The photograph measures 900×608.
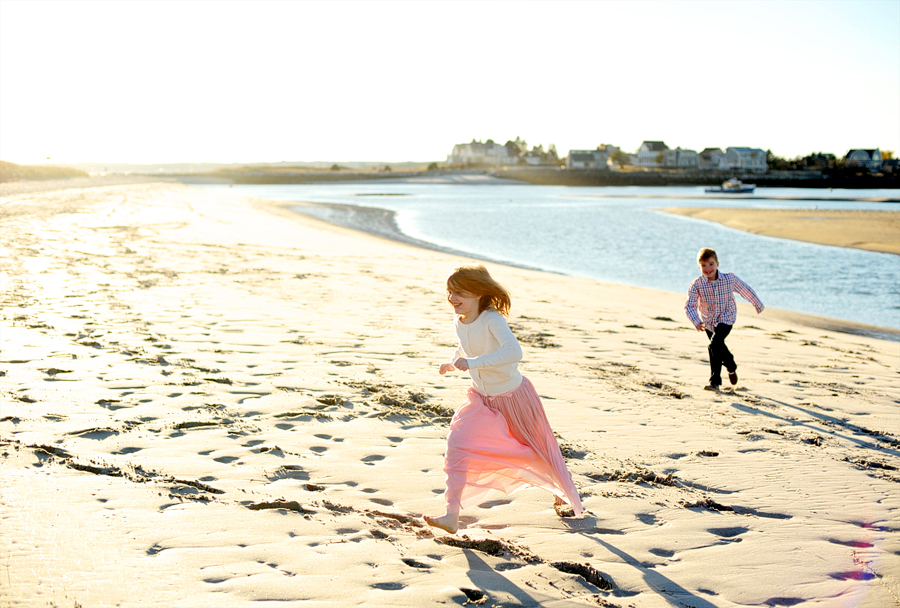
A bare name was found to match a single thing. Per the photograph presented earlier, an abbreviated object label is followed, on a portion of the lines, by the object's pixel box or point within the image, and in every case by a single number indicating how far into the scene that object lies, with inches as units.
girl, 144.8
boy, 274.7
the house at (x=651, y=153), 6530.5
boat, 3329.2
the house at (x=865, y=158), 5733.3
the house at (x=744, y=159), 6033.5
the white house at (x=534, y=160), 7253.9
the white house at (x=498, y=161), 7716.5
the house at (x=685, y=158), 6373.0
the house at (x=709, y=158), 6250.0
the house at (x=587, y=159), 6382.9
